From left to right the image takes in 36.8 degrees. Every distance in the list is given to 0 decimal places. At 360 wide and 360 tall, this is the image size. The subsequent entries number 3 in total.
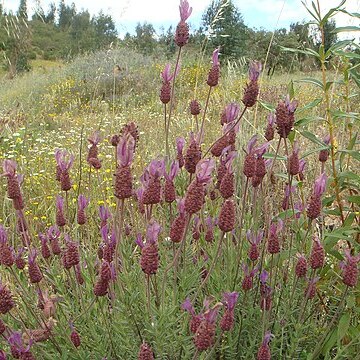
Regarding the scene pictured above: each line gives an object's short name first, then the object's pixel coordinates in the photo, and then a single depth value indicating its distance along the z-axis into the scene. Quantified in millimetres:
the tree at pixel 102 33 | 17891
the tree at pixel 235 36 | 10609
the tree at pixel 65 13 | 35894
